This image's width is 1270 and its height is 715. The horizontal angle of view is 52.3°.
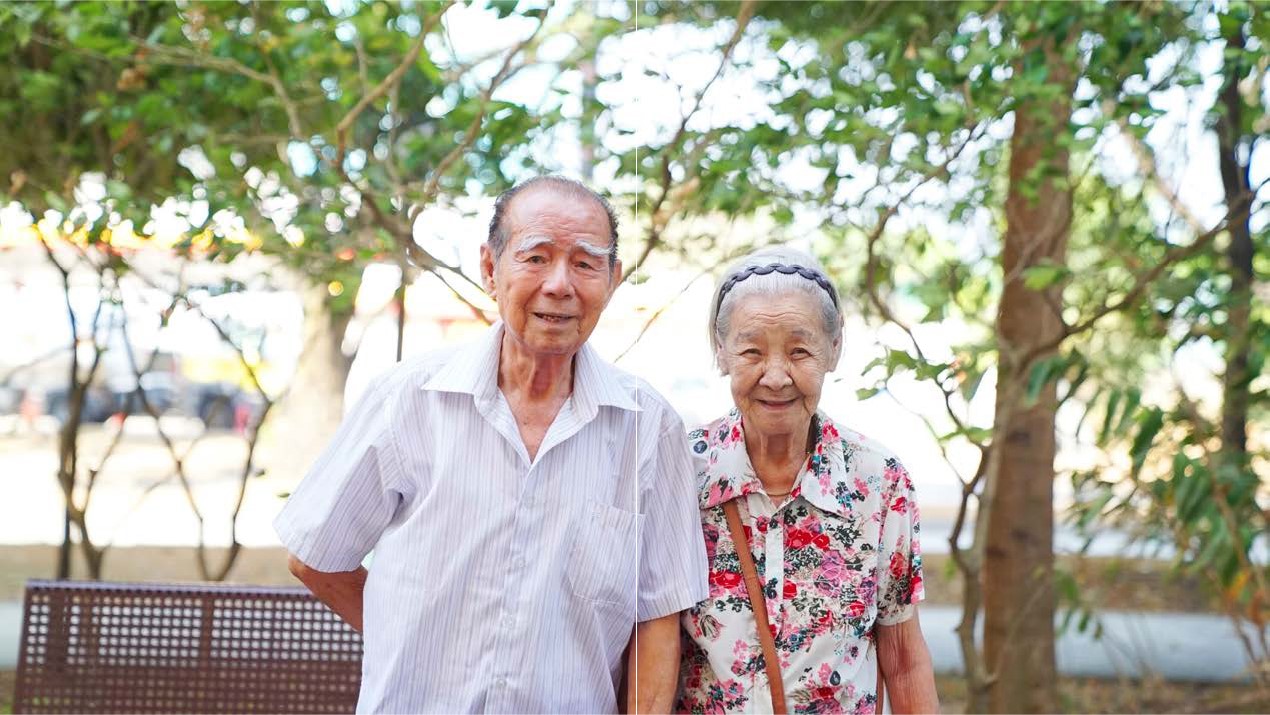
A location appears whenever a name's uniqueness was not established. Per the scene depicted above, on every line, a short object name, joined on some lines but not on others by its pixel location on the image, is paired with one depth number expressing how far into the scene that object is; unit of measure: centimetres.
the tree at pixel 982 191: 320
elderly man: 179
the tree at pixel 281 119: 353
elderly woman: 182
